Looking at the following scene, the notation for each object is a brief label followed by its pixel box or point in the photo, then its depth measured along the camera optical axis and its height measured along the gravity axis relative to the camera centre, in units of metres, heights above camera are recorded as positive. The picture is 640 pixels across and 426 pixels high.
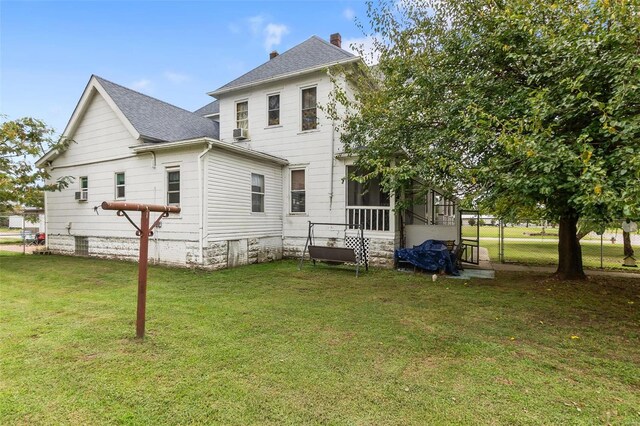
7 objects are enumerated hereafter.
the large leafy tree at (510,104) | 4.54 +2.37
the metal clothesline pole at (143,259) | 3.92 -0.56
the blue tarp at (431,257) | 9.24 -1.23
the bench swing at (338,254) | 9.05 -1.15
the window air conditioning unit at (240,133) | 12.69 +3.38
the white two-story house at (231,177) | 9.68 +1.36
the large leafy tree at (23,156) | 11.38 +2.21
